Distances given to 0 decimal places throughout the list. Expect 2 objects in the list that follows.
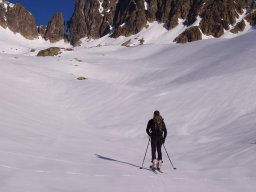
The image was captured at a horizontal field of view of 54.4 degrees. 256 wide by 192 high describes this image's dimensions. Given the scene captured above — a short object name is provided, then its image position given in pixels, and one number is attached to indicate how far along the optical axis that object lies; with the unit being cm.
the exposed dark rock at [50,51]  5003
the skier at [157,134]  777
